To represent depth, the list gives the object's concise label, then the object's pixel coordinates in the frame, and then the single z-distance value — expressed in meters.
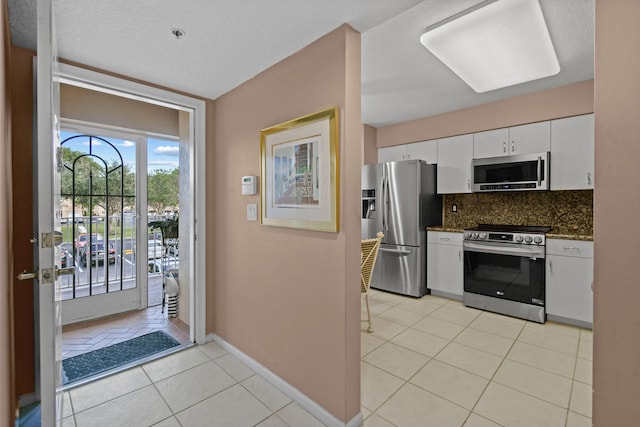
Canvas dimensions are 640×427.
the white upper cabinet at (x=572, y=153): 2.99
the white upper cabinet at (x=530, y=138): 3.22
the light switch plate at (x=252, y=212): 2.30
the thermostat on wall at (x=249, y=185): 2.27
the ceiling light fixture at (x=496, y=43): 1.66
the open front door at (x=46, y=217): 1.19
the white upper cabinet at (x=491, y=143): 3.50
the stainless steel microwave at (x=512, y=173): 3.20
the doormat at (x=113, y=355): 2.24
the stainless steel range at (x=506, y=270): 3.10
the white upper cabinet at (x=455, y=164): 3.79
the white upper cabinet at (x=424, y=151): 4.08
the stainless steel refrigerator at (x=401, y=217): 3.87
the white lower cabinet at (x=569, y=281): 2.87
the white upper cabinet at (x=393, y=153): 4.38
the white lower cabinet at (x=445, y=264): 3.74
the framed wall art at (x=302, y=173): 1.69
